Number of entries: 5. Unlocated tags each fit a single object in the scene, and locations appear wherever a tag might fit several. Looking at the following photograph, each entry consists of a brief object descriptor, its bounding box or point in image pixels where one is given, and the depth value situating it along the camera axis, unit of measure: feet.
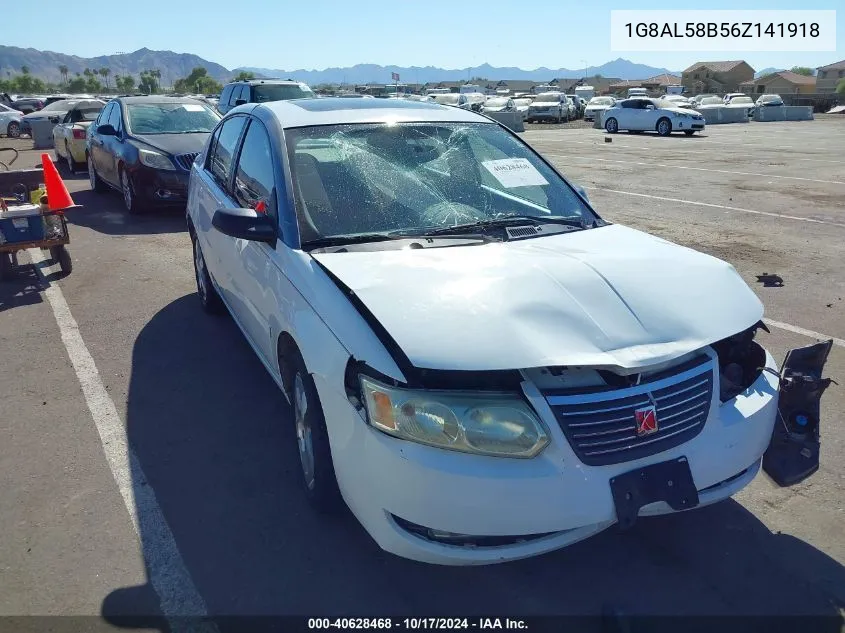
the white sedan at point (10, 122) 90.99
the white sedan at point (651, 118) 88.84
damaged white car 7.63
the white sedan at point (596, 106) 119.27
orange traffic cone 22.07
